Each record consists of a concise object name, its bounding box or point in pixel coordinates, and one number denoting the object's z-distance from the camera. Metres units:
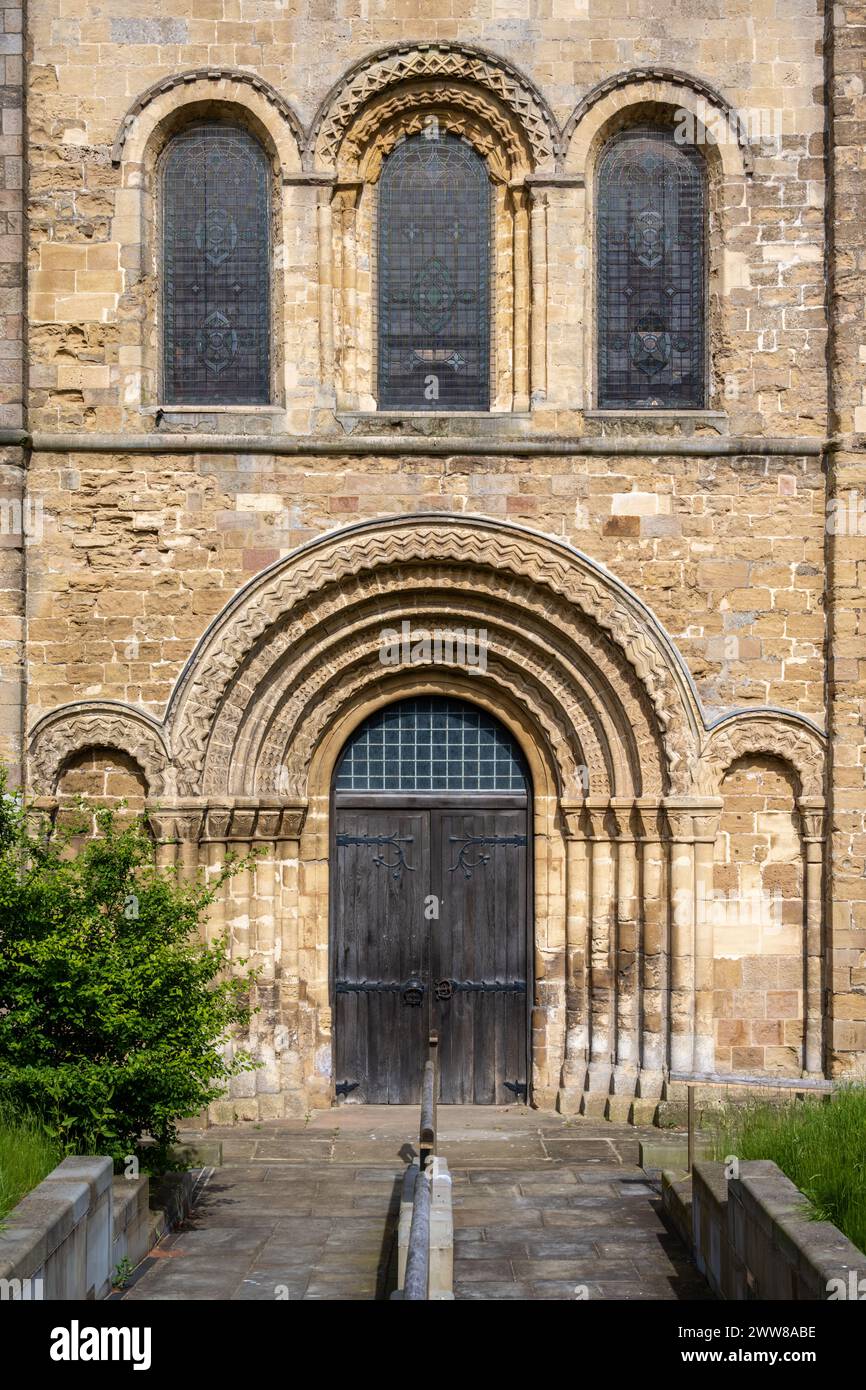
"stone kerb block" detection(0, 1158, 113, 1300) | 6.41
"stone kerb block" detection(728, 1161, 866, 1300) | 6.17
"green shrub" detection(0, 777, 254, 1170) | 8.60
